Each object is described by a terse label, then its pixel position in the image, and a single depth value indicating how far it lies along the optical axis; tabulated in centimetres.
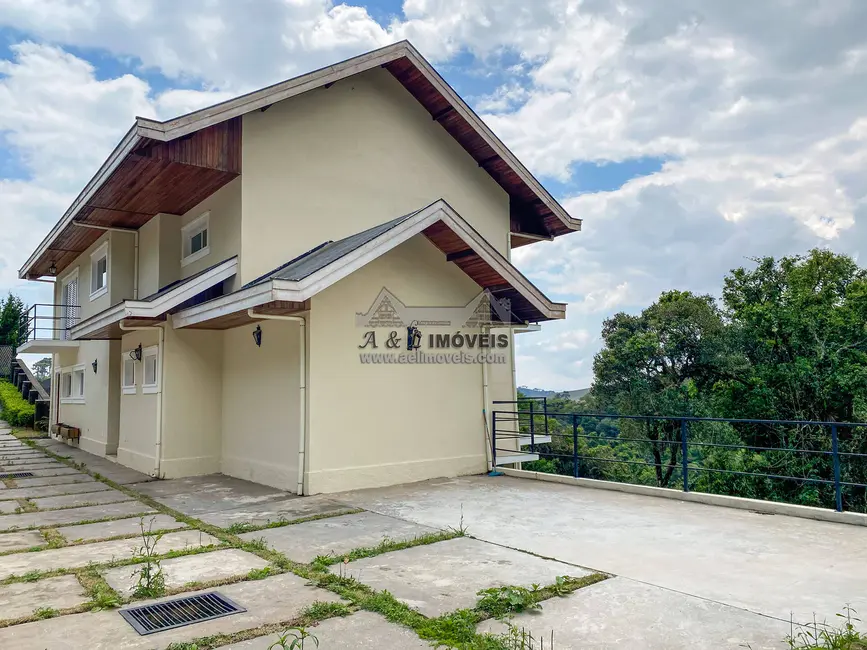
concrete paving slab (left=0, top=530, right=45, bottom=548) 609
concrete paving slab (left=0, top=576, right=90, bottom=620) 422
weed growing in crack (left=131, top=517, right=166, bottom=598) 445
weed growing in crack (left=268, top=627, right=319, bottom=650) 333
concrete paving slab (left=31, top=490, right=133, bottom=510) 837
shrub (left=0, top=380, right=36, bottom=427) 2191
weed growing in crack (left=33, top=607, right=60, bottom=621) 403
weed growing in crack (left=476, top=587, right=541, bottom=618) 400
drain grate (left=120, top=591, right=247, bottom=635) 392
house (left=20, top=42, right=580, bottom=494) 886
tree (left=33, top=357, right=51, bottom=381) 5407
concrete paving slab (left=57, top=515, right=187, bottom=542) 650
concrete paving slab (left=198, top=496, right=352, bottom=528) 710
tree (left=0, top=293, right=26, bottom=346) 2886
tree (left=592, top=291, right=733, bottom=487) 2241
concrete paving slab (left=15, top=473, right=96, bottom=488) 1024
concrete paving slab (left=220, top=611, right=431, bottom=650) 353
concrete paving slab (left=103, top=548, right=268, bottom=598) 478
